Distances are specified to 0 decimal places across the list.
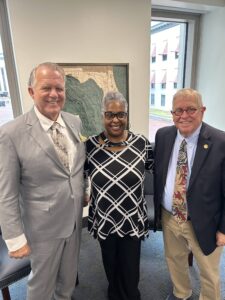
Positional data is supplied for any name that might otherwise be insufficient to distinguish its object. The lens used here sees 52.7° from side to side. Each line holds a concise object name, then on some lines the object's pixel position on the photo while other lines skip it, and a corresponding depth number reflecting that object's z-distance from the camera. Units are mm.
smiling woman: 1414
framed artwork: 2271
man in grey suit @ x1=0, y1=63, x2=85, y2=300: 1207
